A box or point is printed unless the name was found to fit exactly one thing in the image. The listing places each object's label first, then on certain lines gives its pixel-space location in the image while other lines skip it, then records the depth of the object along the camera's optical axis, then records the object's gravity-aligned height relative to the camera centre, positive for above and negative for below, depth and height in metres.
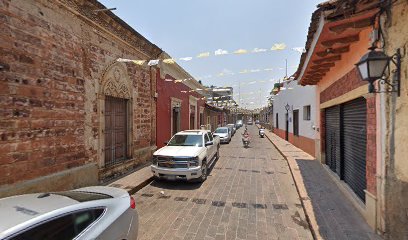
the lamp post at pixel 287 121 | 19.72 -0.14
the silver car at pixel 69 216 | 2.19 -1.02
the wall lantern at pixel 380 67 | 3.87 +0.86
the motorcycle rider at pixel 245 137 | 18.41 -1.34
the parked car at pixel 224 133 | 20.97 -1.23
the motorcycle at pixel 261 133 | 27.13 -1.54
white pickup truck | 7.66 -1.36
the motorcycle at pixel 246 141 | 18.38 -1.64
